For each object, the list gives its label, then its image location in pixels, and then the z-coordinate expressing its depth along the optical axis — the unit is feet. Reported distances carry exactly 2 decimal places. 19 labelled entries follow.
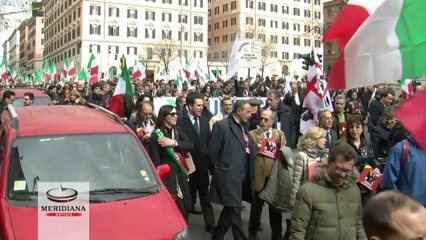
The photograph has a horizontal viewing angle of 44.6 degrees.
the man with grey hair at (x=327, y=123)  23.07
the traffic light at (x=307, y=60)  31.80
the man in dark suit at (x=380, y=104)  37.04
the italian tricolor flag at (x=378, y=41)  9.16
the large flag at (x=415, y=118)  8.00
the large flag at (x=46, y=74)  139.69
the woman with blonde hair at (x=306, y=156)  18.54
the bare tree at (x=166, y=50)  293.29
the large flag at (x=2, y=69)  98.02
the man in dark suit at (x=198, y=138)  25.80
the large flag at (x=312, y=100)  28.76
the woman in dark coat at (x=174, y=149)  20.88
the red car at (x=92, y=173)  14.20
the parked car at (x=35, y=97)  39.60
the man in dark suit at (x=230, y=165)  21.12
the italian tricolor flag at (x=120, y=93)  32.53
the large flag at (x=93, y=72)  74.90
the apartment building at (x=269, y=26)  346.13
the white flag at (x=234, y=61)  62.70
